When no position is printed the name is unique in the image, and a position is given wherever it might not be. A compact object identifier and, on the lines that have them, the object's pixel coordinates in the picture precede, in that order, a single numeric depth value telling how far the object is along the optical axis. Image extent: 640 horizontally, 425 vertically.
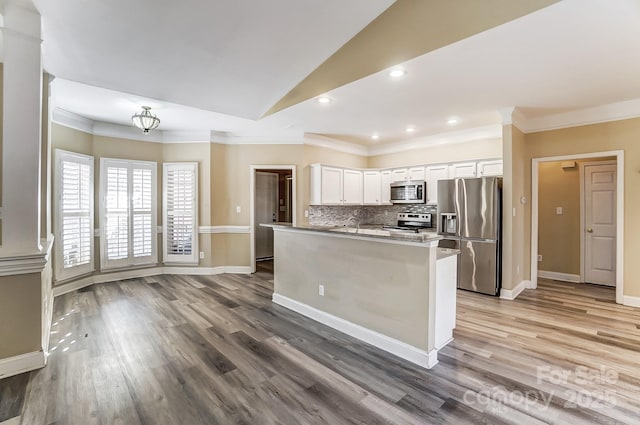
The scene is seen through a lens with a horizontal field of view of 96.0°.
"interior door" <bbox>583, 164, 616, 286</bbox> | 4.81
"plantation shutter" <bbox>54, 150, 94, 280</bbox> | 4.25
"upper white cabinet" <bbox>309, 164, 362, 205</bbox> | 5.64
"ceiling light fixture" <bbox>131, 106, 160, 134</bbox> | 3.94
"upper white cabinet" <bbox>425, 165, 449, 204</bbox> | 5.31
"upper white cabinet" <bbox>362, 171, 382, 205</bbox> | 6.36
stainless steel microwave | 5.60
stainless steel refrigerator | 4.30
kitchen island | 2.46
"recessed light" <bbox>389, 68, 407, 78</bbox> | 2.92
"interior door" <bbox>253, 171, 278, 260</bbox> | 7.24
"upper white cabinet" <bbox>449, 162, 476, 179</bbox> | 4.94
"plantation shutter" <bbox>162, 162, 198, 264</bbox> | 5.54
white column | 2.29
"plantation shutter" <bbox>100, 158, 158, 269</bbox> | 4.99
